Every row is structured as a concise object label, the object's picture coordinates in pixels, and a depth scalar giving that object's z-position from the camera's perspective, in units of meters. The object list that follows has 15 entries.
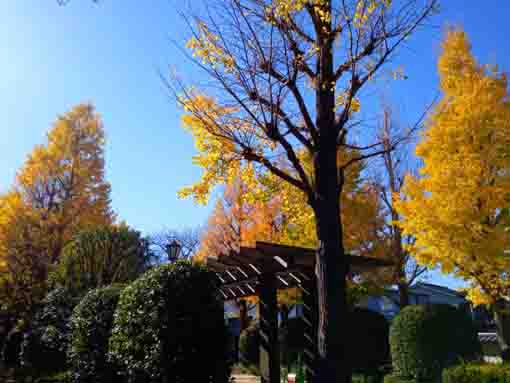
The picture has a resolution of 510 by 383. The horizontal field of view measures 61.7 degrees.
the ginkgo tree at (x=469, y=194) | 9.59
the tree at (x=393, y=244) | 14.73
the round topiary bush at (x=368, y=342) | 12.49
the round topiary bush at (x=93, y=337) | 8.20
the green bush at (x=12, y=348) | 15.44
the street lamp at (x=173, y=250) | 9.93
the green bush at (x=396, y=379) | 10.49
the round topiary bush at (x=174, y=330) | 6.22
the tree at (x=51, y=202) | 16.53
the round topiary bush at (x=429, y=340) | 10.38
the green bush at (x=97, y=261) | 12.77
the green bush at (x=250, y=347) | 16.81
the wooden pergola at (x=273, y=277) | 7.58
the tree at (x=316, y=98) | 5.14
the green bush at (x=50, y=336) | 11.18
